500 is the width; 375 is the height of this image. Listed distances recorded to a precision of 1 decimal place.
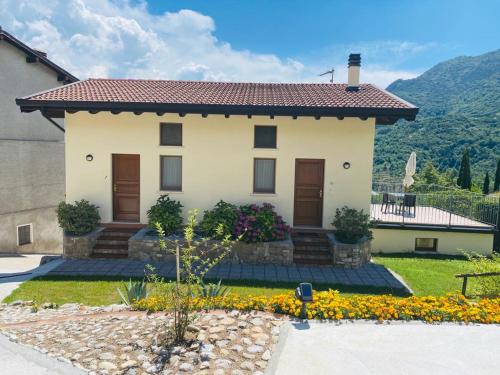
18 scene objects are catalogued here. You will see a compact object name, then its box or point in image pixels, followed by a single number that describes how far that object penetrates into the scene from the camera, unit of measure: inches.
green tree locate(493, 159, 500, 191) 1348.4
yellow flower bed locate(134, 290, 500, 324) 229.0
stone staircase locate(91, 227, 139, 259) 396.4
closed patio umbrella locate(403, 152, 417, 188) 565.9
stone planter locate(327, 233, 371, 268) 376.5
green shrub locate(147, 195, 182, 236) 399.9
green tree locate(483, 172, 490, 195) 1311.8
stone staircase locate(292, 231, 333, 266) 390.0
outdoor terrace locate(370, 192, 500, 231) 482.9
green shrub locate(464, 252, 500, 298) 289.6
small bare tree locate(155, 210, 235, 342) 185.9
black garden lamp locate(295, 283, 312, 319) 217.0
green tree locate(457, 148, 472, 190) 1211.9
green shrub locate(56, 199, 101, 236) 396.5
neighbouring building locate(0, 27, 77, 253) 566.9
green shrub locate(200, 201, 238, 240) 379.9
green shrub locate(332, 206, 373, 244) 387.5
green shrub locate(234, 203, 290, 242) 377.1
